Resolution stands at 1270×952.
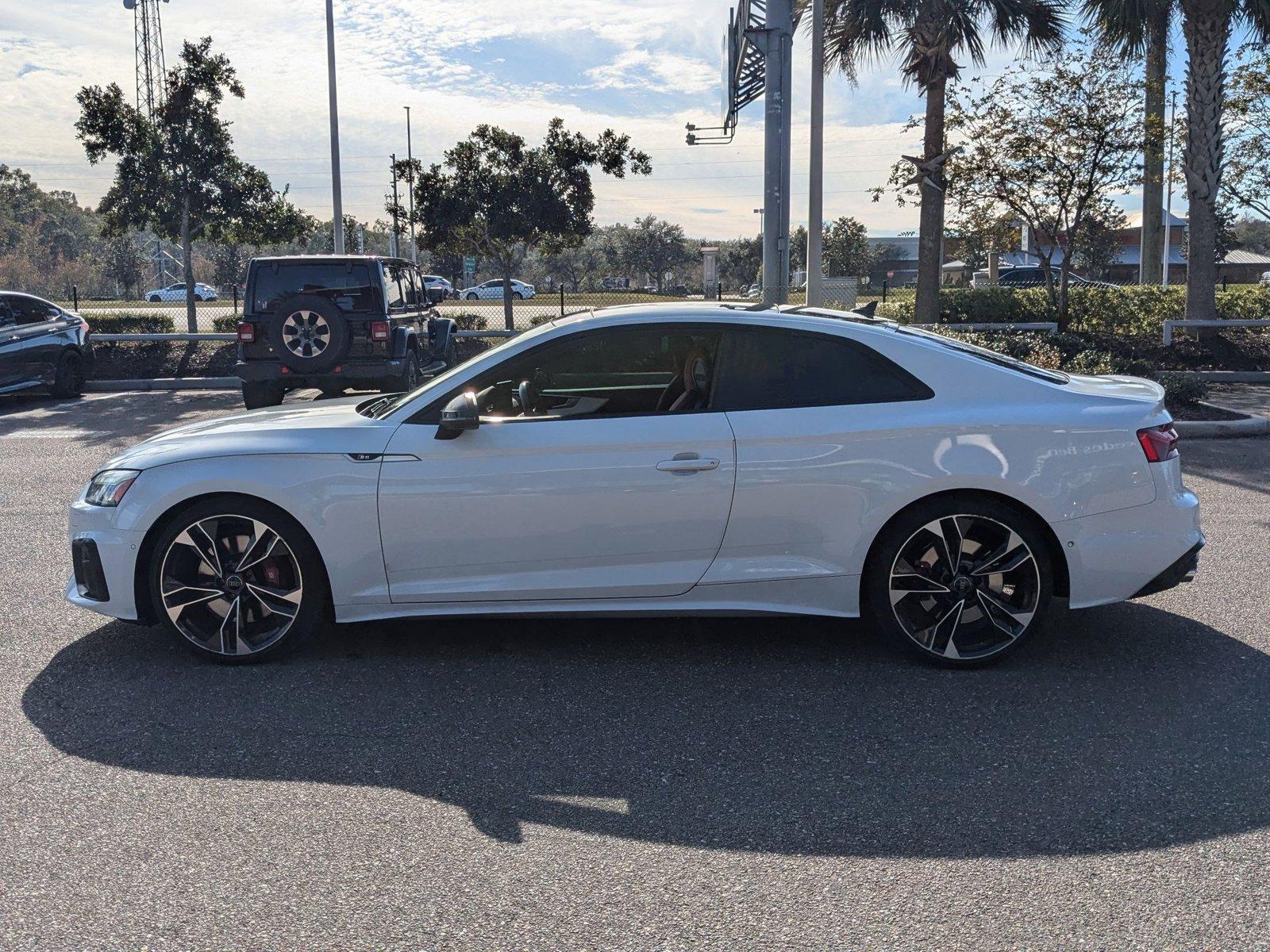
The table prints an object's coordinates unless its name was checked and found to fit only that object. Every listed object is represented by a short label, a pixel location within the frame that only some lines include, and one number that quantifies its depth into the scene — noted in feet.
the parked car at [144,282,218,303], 207.14
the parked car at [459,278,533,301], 171.82
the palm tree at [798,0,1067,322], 67.31
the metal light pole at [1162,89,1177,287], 73.04
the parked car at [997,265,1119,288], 190.49
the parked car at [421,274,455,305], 51.56
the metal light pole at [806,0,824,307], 58.70
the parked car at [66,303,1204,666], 16.25
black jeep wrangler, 44.37
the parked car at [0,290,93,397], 52.37
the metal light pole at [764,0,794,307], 58.49
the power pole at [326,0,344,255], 79.82
